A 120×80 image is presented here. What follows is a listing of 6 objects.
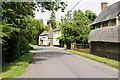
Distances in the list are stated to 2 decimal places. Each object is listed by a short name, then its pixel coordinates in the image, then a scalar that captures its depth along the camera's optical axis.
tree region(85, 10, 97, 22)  72.76
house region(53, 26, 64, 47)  53.53
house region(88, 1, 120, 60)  15.12
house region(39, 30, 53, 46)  71.22
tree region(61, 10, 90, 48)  34.53
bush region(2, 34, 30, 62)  13.04
